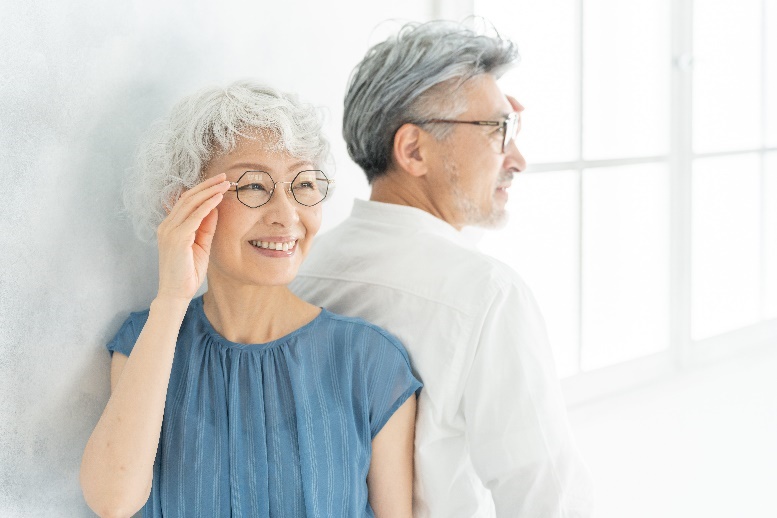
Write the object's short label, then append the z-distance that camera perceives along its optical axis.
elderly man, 1.43
